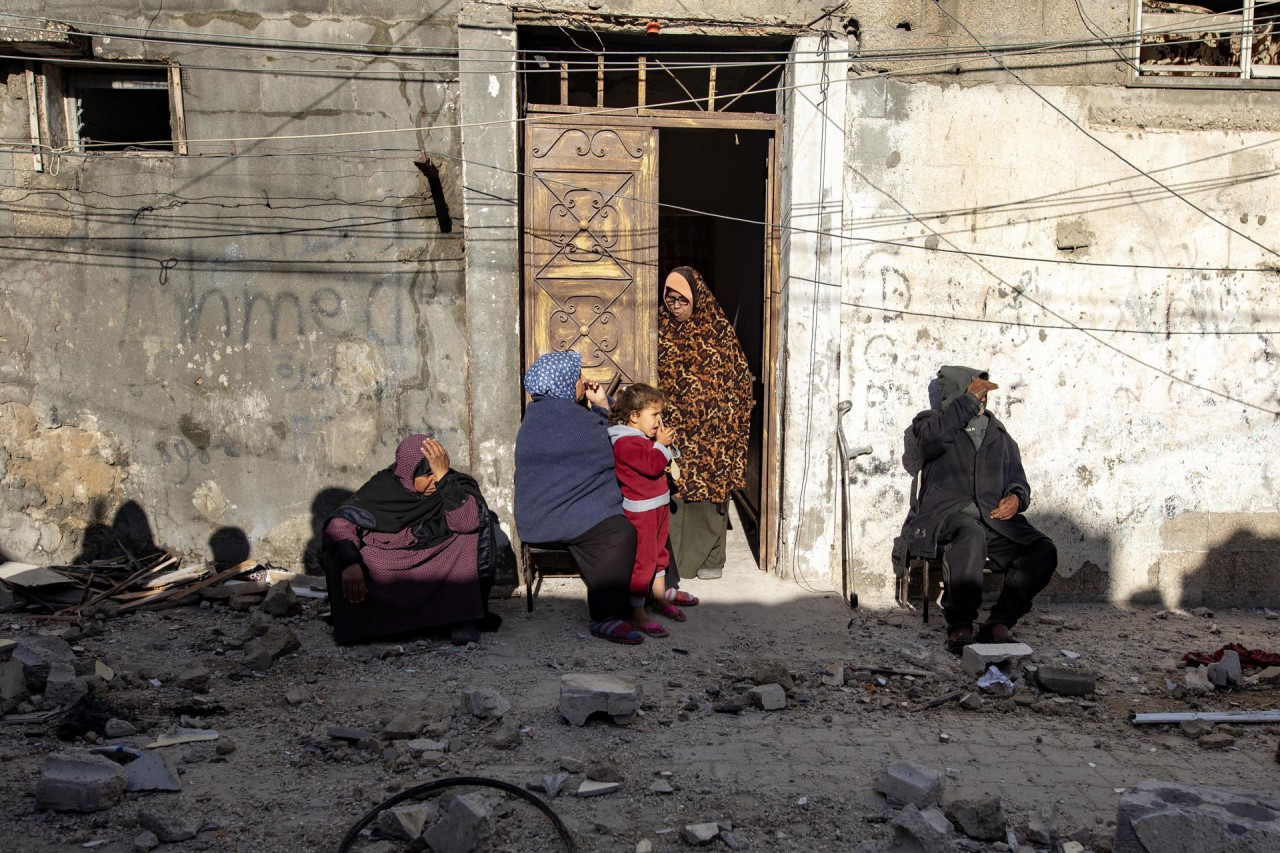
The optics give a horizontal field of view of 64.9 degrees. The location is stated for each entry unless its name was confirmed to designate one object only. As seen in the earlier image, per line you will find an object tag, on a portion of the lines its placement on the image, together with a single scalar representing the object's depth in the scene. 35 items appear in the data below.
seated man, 5.23
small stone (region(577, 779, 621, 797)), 3.56
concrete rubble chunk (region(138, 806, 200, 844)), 3.22
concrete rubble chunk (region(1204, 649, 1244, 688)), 4.81
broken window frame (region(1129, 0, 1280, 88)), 5.98
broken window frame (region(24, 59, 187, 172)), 5.76
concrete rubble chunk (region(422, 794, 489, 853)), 3.09
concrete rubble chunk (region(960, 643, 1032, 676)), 4.77
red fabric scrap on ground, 5.02
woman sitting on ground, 5.01
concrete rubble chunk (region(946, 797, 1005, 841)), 3.33
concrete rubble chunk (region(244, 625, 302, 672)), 4.71
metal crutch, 5.91
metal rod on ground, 4.37
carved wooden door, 5.83
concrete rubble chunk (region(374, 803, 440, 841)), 3.20
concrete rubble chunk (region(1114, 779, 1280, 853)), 2.92
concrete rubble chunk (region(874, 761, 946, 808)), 3.47
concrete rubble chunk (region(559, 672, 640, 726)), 4.11
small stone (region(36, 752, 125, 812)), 3.36
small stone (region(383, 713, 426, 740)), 3.98
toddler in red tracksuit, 5.36
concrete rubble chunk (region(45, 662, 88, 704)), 4.23
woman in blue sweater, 5.18
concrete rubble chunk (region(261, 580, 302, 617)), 5.40
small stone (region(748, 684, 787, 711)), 4.37
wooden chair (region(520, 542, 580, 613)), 5.91
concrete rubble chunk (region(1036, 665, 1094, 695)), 4.64
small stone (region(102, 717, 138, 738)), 3.91
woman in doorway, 6.03
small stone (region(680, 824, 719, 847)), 3.25
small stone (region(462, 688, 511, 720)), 4.17
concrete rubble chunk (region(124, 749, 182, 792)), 3.52
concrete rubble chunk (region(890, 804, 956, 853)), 3.13
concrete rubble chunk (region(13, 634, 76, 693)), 4.32
